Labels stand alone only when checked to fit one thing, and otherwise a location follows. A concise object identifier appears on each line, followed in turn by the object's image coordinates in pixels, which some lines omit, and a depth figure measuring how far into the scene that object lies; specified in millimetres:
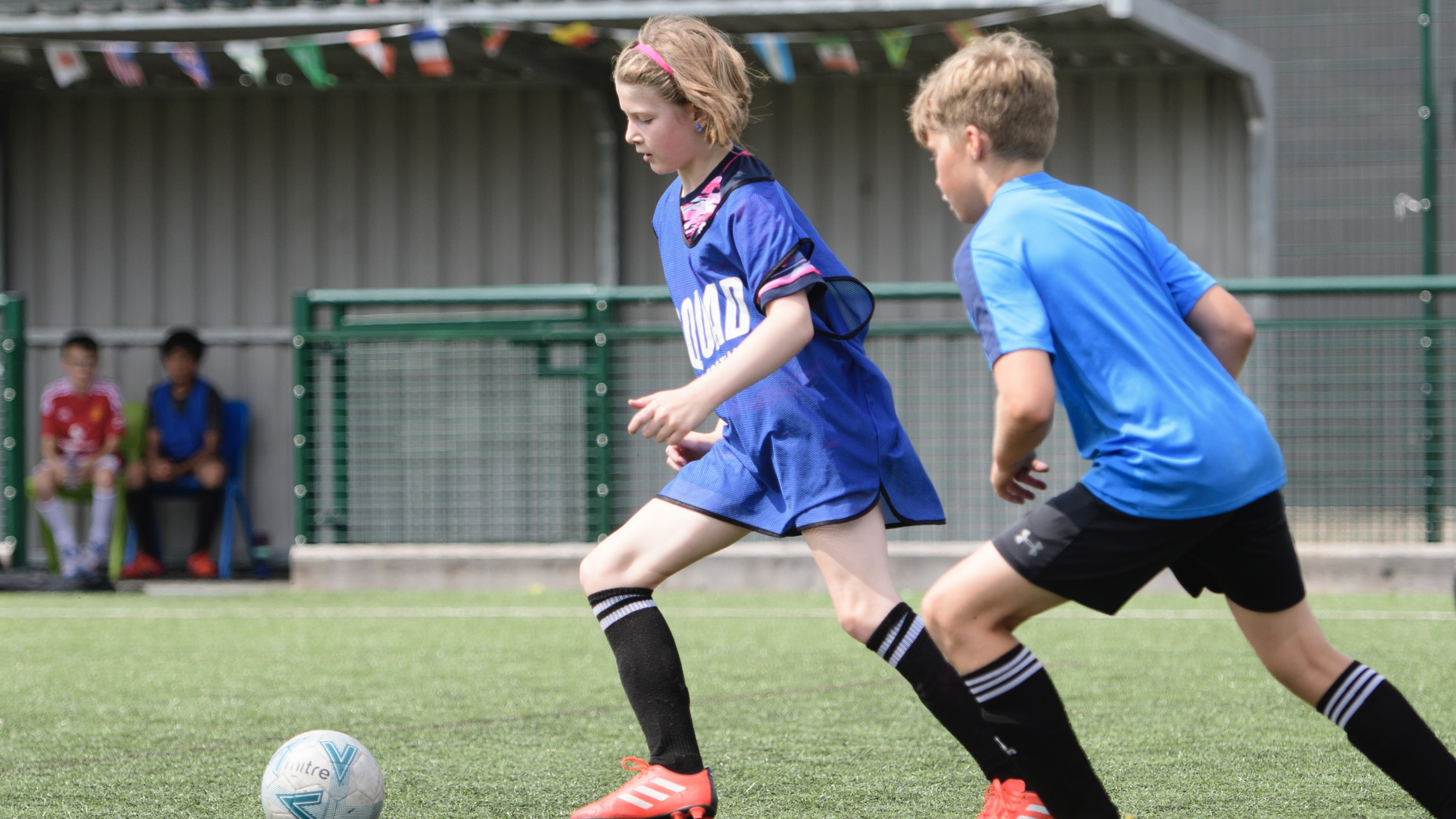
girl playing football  6332
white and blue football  6406
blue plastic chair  21219
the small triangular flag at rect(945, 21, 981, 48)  18500
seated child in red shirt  20219
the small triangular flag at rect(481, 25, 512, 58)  19266
